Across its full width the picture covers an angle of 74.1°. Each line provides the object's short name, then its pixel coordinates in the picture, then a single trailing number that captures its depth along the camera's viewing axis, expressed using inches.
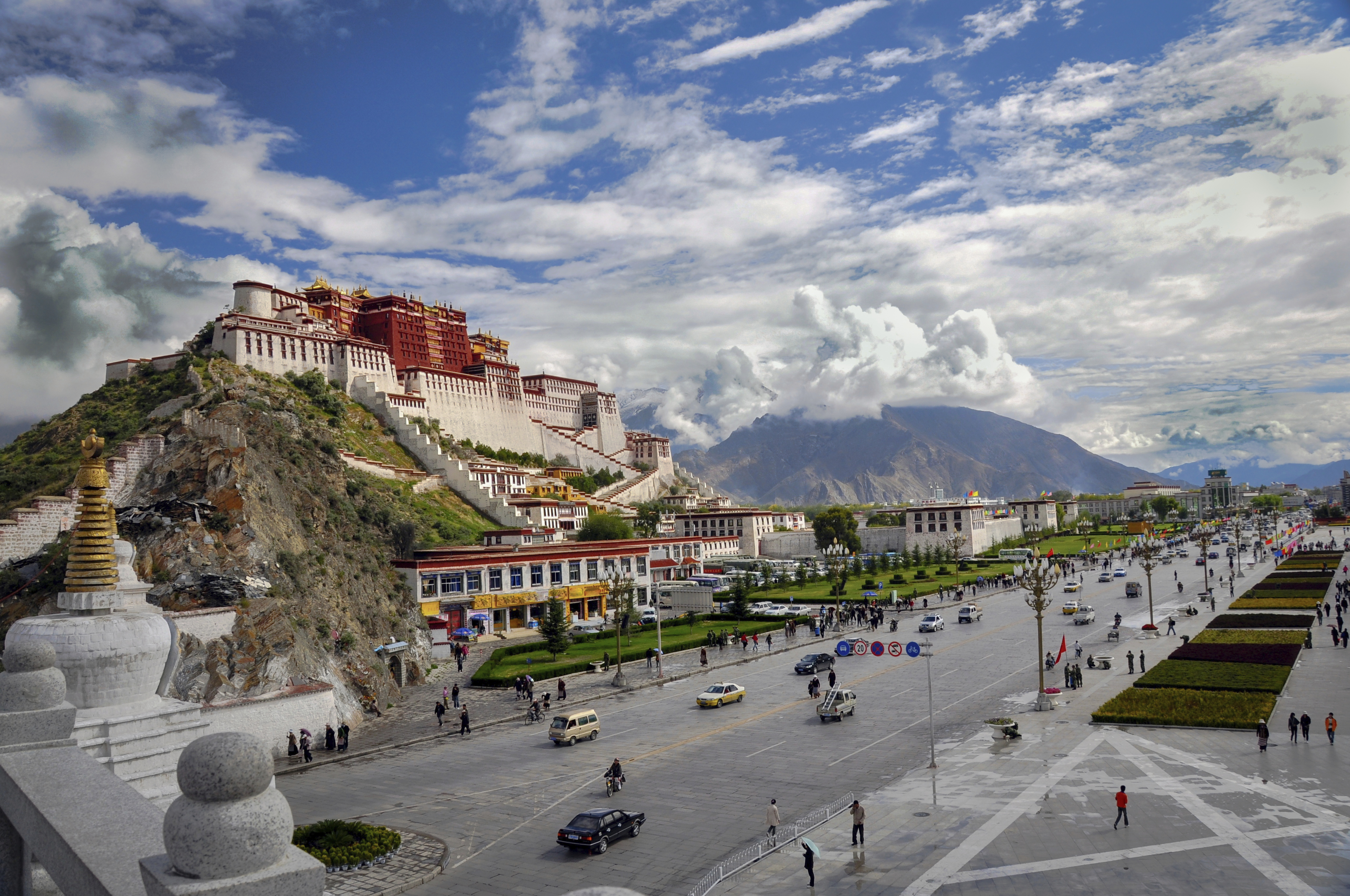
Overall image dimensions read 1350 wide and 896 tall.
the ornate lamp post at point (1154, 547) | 4128.9
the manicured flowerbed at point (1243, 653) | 1680.6
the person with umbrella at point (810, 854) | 726.5
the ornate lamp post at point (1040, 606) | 1374.3
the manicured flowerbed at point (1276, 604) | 2465.6
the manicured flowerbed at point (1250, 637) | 1892.8
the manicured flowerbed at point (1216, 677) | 1446.9
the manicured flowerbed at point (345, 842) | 797.2
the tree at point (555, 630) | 1915.6
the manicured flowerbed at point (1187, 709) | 1245.1
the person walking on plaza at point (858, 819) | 806.5
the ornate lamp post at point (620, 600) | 1681.8
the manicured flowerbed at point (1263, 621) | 2137.1
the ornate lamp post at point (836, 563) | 2470.5
